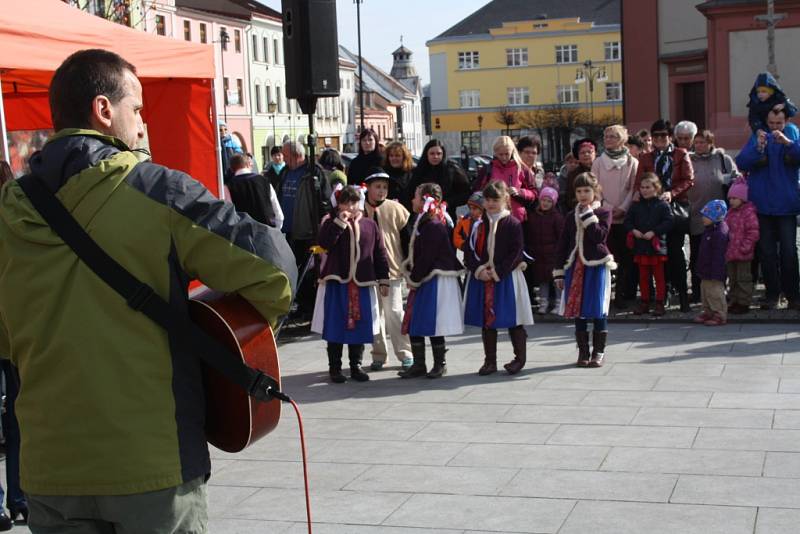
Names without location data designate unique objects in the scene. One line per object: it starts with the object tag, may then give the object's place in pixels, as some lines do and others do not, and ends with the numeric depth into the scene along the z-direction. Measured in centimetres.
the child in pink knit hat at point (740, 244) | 1143
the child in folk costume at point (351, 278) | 945
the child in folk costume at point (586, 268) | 955
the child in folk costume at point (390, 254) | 994
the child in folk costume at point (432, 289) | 945
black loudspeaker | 930
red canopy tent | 843
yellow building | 10494
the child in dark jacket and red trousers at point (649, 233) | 1170
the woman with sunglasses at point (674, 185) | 1187
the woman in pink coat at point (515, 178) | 1209
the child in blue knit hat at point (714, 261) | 1097
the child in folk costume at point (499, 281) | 936
